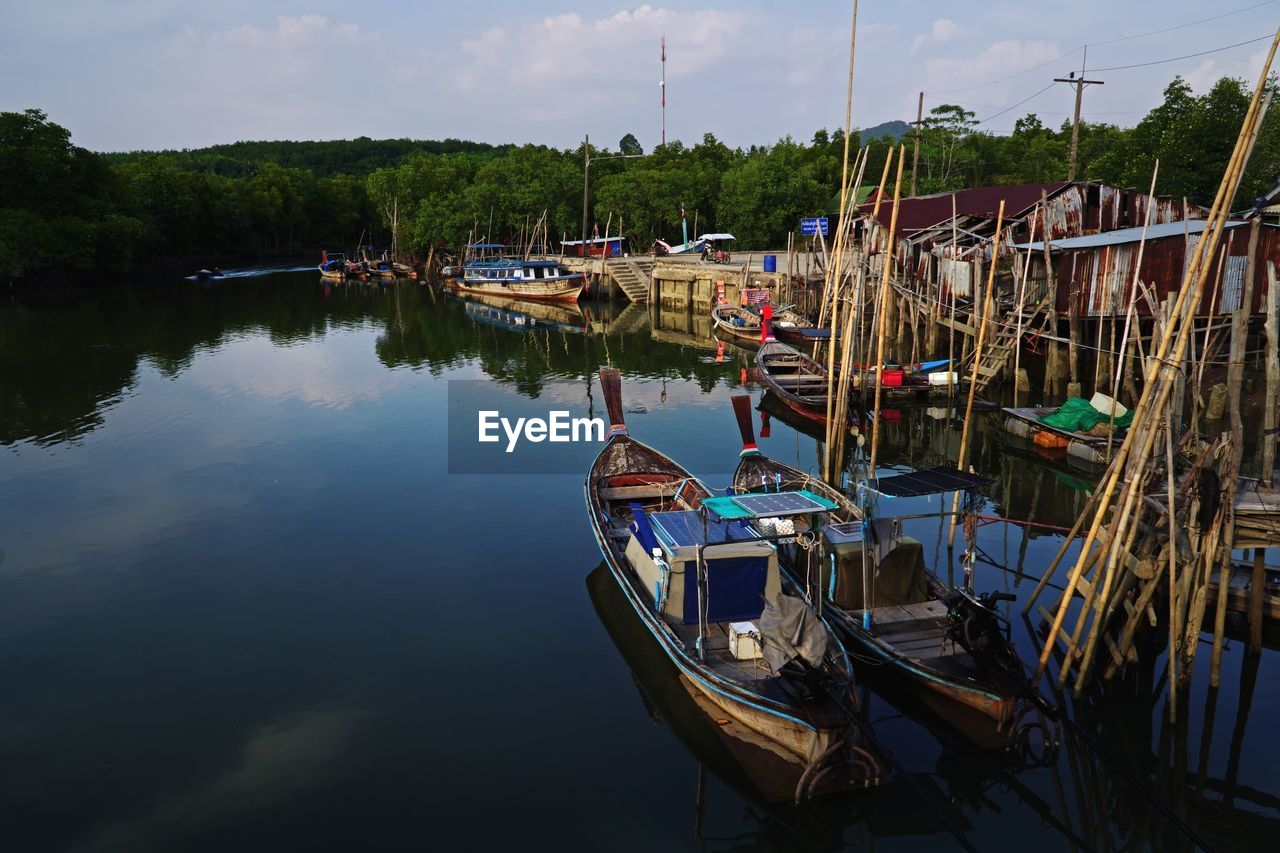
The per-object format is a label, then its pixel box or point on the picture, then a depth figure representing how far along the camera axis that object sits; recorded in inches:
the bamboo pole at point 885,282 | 636.1
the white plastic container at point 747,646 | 476.7
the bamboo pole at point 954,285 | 1133.1
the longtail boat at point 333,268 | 3747.5
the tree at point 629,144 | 5999.0
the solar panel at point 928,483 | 507.8
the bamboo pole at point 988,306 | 964.7
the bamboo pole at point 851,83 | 729.5
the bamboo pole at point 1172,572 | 441.1
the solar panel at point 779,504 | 485.7
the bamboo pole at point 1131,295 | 901.8
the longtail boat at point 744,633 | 424.5
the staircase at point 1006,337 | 1194.0
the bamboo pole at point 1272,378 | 606.2
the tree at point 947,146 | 3147.1
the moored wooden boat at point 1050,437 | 910.4
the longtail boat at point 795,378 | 1166.0
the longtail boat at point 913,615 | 454.9
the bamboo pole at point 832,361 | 721.1
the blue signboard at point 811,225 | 1936.4
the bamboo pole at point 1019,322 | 1165.5
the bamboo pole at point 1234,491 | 459.8
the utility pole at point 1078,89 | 1670.8
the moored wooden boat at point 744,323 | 1769.2
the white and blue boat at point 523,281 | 2485.2
